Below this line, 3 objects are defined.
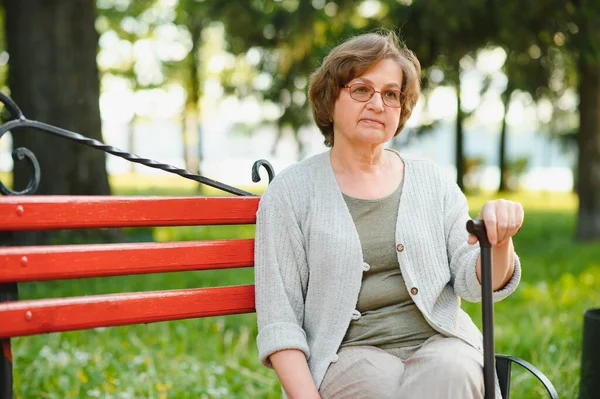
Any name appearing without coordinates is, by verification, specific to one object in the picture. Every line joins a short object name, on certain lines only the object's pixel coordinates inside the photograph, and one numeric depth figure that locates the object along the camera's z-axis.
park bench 2.15
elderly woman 2.42
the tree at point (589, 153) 10.59
